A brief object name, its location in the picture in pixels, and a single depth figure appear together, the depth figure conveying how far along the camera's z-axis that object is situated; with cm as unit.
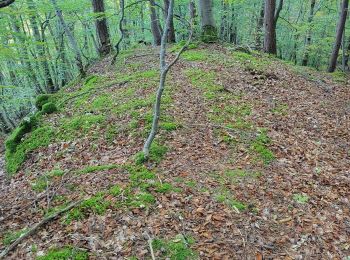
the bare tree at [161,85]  550
